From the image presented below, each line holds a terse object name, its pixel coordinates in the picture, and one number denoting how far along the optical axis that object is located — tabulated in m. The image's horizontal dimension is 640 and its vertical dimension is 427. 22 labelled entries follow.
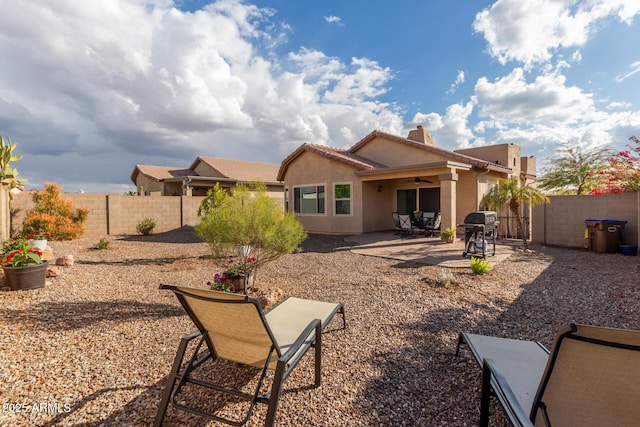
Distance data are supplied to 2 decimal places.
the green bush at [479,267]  6.65
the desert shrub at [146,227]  14.69
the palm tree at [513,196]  9.57
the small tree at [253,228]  4.96
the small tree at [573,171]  19.92
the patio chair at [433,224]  12.37
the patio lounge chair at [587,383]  1.52
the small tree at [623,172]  10.23
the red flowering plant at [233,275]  4.83
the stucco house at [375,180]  13.15
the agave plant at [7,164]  8.53
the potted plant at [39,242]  7.48
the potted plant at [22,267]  5.10
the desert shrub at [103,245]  10.09
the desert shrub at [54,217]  11.05
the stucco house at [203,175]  23.53
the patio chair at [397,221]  13.03
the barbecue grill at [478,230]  8.19
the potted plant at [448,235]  10.78
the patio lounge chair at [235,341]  2.17
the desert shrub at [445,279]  5.83
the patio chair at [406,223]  12.67
